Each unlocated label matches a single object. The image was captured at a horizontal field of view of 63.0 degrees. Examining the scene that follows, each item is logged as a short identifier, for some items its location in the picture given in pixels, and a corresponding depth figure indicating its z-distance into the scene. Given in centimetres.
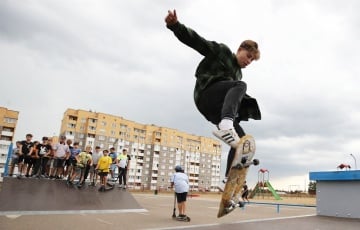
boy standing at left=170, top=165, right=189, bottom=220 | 1012
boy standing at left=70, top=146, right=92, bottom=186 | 1305
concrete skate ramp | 1003
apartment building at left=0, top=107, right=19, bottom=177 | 6041
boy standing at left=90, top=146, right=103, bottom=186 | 1400
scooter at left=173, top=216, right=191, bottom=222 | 1006
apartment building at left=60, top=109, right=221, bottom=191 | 7306
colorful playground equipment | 3326
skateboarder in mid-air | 284
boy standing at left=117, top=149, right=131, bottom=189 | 1452
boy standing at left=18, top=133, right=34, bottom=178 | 1214
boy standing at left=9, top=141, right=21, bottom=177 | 1220
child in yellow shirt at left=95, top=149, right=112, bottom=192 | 1306
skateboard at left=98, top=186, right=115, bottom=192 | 1322
